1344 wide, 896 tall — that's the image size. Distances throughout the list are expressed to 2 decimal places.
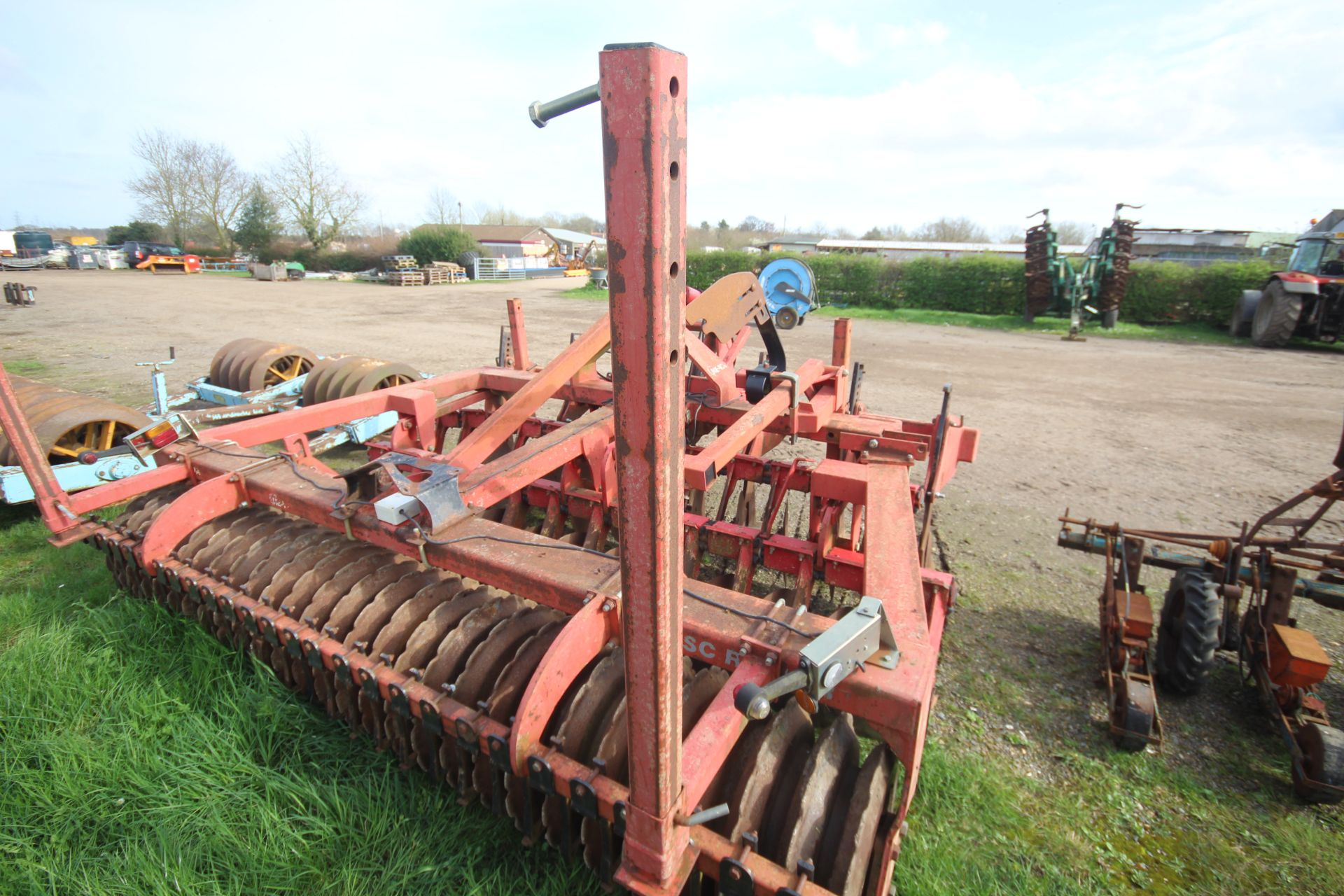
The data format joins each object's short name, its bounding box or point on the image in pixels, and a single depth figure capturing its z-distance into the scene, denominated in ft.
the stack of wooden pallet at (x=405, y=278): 105.09
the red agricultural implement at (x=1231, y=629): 8.39
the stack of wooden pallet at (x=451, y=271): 112.37
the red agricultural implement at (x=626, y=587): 3.60
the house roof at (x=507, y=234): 206.69
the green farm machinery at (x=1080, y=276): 52.42
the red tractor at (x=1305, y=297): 43.16
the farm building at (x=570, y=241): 173.85
